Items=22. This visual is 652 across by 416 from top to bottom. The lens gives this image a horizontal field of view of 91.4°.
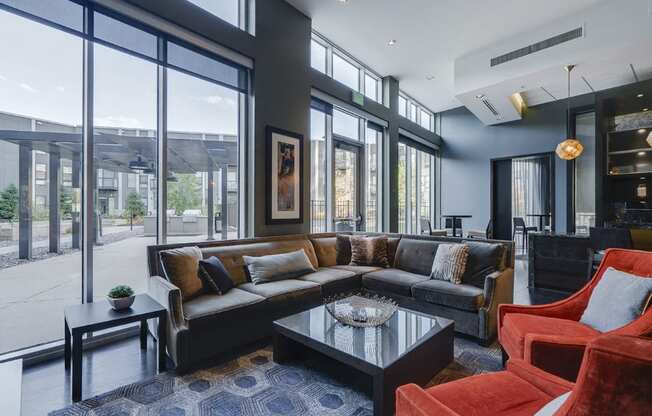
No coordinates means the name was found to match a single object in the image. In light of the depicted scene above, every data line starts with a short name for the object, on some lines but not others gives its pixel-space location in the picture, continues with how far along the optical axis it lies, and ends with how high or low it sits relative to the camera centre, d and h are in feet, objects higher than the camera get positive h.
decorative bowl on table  7.45 -2.62
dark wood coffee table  5.80 -2.83
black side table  6.58 -2.51
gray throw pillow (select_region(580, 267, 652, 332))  6.02 -1.86
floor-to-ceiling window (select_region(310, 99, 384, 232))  16.98 +2.22
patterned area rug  6.25 -3.95
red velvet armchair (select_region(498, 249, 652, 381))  5.67 -2.50
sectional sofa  7.91 -2.60
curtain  25.14 +1.54
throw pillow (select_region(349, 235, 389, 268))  13.83 -1.92
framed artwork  13.51 +1.42
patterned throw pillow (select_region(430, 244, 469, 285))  10.94 -1.94
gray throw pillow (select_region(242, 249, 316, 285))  10.73 -2.06
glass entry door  18.17 +1.19
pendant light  17.31 +3.22
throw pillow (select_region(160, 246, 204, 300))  8.91 -1.77
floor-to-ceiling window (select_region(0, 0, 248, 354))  8.25 +1.68
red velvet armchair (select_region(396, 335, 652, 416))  2.23 -2.24
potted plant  7.80 -2.20
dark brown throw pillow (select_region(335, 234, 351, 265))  14.46 -1.87
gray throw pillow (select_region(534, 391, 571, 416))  3.06 -1.98
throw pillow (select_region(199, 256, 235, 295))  9.48 -2.03
